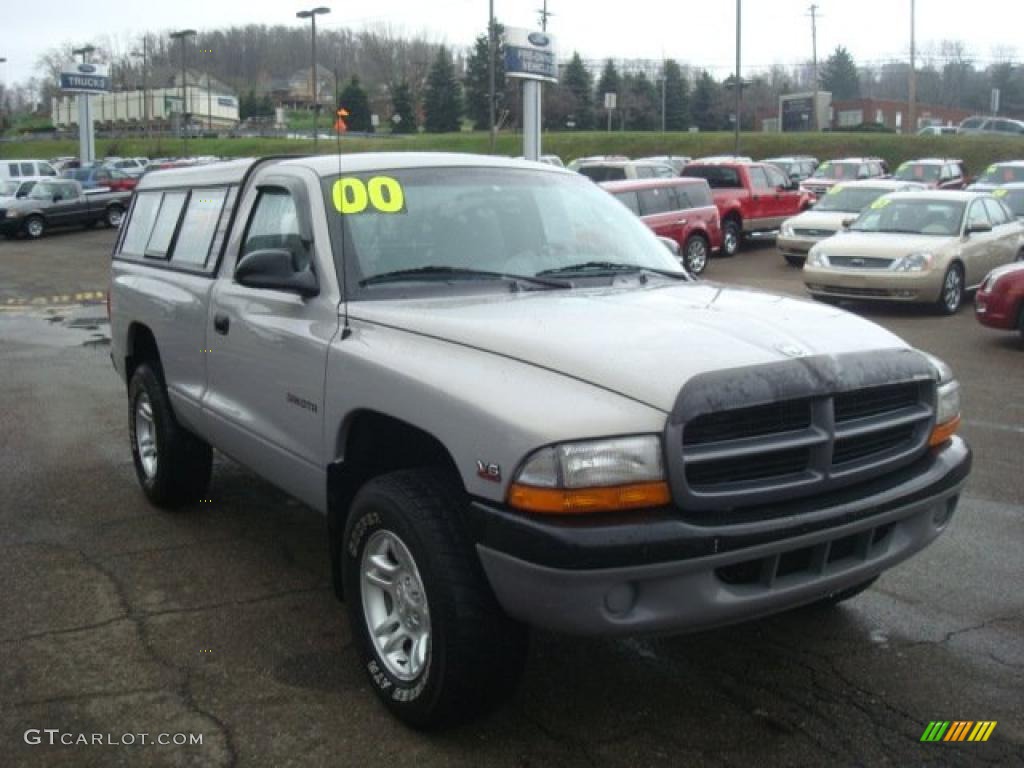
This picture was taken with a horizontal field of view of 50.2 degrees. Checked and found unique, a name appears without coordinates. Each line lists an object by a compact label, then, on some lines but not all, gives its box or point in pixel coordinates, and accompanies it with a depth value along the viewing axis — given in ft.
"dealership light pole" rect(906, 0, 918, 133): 195.85
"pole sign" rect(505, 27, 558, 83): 84.94
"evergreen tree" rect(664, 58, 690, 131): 285.43
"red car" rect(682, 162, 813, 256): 76.02
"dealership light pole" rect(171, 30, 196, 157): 214.90
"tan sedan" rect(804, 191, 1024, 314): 47.34
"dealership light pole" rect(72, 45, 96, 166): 168.35
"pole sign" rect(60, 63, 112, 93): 163.32
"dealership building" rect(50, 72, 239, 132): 258.78
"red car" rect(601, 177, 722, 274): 63.26
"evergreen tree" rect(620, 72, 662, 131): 286.46
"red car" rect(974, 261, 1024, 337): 38.24
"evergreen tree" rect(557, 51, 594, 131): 275.59
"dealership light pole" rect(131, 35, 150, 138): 284.00
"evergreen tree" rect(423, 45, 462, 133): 200.13
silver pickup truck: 10.12
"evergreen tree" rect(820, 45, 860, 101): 367.45
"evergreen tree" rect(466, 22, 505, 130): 237.04
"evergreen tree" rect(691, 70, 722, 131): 288.92
